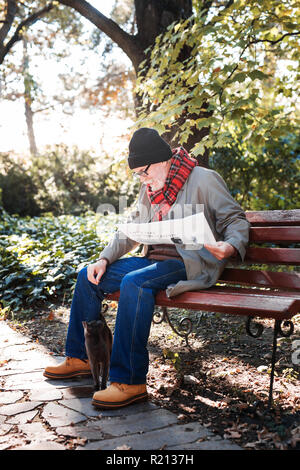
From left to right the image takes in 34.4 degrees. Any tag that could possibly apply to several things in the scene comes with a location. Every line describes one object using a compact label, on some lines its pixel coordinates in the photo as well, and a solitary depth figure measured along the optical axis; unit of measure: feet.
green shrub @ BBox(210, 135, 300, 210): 26.00
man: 8.63
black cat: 9.47
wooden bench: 7.89
